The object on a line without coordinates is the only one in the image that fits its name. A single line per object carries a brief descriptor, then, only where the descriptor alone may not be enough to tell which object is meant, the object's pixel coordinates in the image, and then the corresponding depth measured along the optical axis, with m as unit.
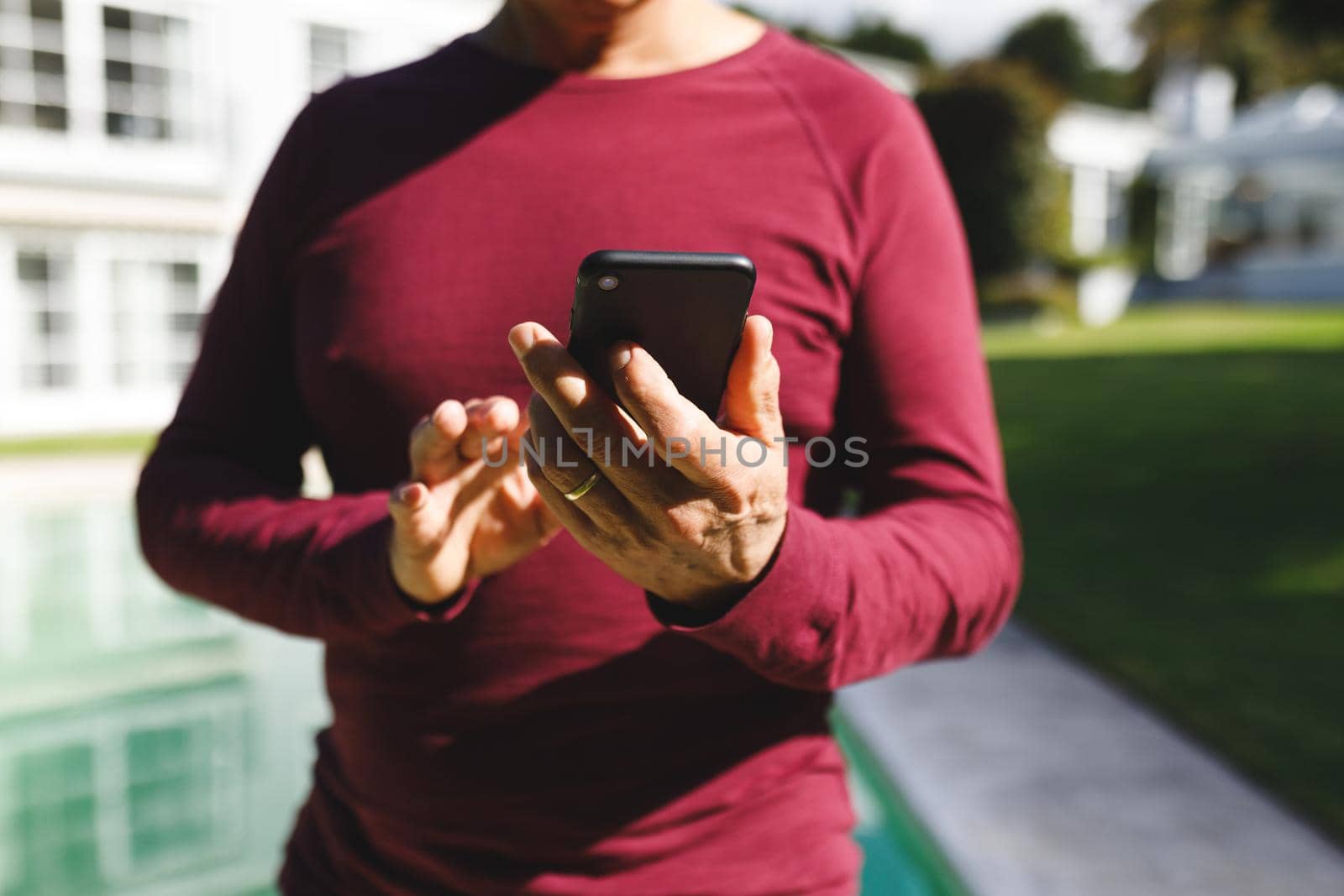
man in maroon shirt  1.12
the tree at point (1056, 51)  46.19
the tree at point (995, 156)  20.78
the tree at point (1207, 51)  38.53
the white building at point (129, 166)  13.87
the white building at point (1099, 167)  28.58
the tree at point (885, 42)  44.19
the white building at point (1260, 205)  24.16
